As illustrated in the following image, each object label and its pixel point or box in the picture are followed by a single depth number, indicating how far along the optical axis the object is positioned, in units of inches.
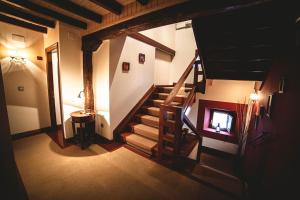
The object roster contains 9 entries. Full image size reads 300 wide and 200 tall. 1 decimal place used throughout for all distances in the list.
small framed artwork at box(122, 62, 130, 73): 134.7
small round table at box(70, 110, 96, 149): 114.9
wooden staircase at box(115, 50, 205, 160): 98.6
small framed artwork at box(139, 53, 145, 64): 155.0
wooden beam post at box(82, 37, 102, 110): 123.8
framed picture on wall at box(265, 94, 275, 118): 72.3
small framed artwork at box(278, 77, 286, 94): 60.8
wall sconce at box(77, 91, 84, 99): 126.1
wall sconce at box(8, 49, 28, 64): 124.0
